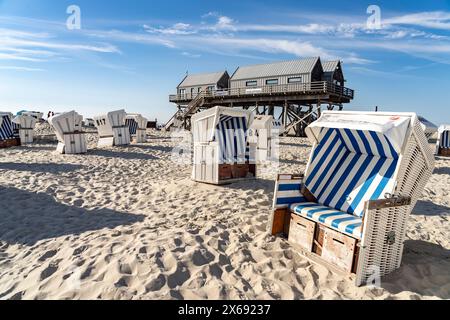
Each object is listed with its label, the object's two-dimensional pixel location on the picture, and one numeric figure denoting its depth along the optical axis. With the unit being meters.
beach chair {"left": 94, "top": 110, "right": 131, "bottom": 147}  15.17
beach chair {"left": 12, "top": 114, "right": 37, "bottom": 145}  15.75
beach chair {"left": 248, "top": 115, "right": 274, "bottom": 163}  12.59
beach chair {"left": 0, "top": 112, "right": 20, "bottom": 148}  14.31
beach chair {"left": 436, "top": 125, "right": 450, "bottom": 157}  17.10
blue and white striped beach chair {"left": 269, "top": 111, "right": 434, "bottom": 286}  3.35
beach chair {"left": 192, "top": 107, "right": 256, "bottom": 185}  7.30
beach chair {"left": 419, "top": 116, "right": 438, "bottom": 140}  15.70
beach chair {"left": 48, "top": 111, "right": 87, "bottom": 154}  12.09
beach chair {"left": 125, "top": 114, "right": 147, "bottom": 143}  17.42
